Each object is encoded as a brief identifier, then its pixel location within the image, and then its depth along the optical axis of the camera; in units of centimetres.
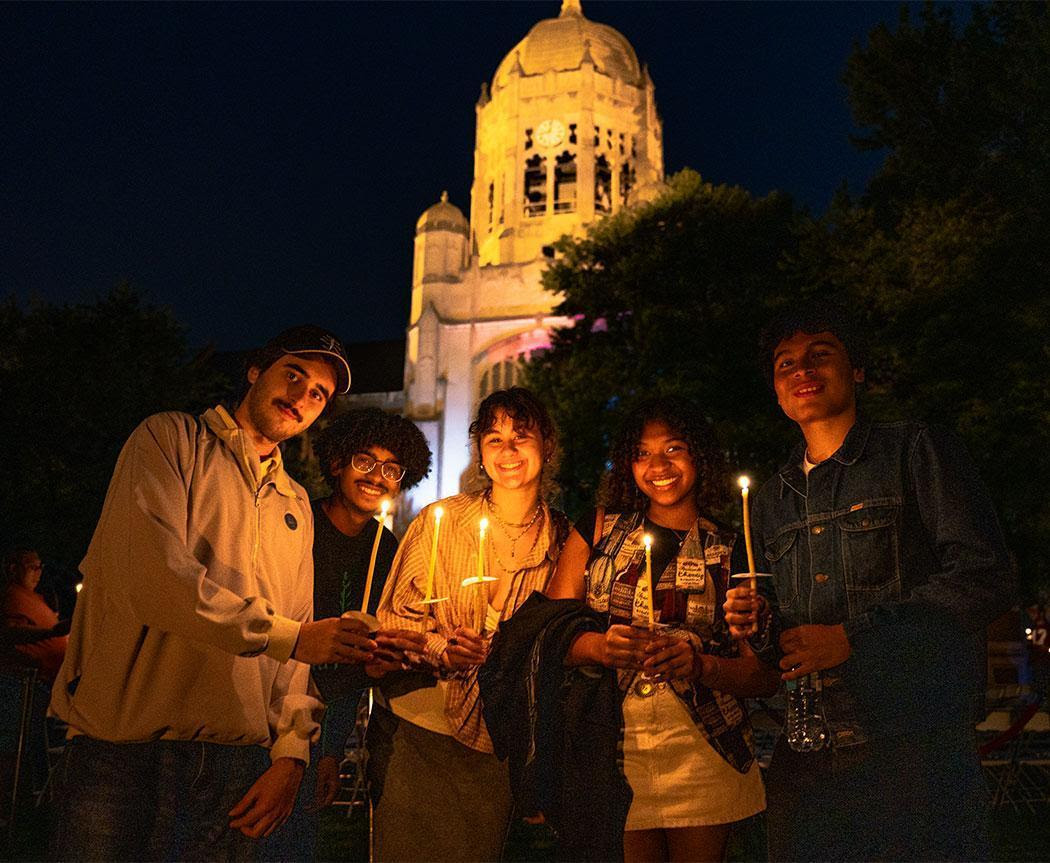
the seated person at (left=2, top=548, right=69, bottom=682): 652
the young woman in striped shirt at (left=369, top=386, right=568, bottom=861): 370
